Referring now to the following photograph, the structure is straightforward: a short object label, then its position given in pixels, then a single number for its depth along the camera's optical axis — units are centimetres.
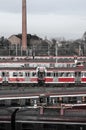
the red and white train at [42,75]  4641
